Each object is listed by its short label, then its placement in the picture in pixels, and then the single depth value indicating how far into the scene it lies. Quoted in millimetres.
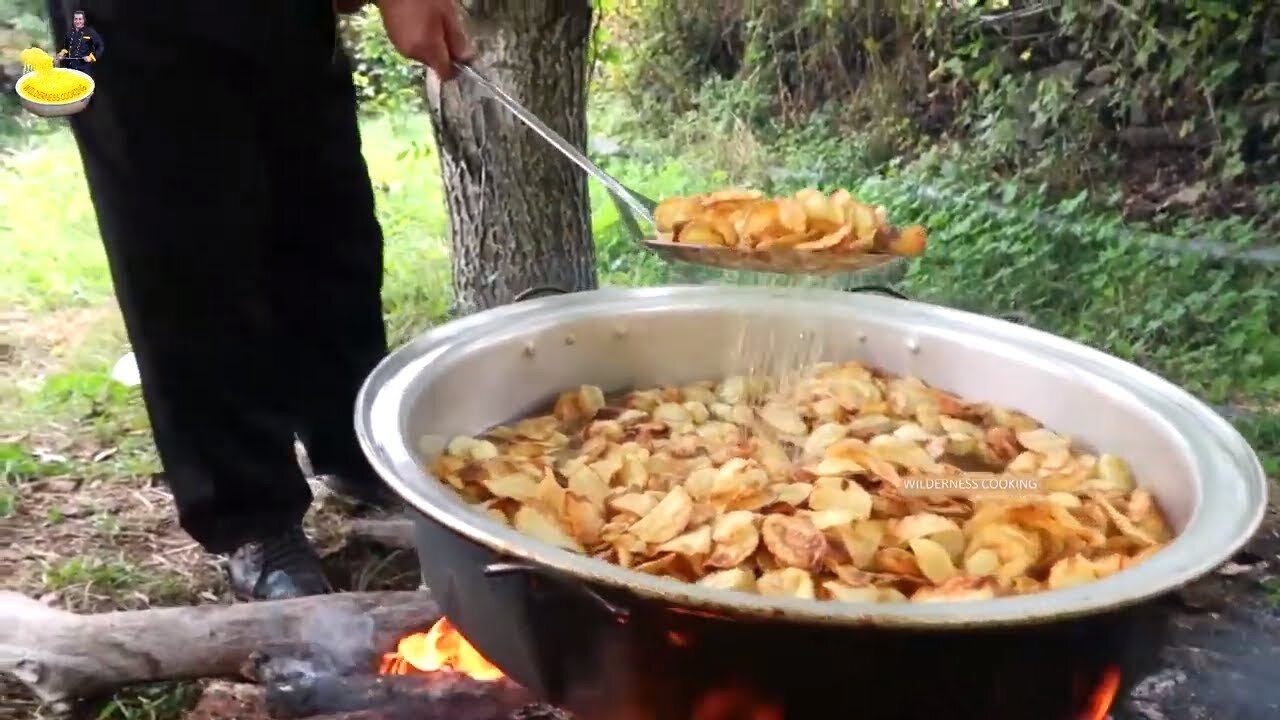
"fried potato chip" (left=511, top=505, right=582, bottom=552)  1191
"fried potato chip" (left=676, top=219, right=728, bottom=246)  1598
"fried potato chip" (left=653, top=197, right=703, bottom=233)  1638
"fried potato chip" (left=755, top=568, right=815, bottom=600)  1099
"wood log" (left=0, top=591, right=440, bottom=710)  1596
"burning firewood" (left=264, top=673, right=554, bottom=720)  1334
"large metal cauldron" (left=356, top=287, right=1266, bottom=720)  918
